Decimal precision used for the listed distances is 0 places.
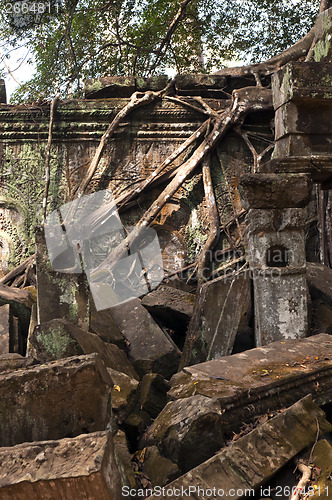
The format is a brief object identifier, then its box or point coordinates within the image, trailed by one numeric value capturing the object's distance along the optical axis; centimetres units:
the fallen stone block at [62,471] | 172
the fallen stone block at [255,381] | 266
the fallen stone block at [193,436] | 229
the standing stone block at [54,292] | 385
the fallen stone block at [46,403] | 233
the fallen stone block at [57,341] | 315
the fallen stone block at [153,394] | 305
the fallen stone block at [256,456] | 199
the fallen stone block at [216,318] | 410
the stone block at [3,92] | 756
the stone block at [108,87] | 759
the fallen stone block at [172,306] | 489
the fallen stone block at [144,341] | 412
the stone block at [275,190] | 409
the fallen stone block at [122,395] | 283
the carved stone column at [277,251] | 411
